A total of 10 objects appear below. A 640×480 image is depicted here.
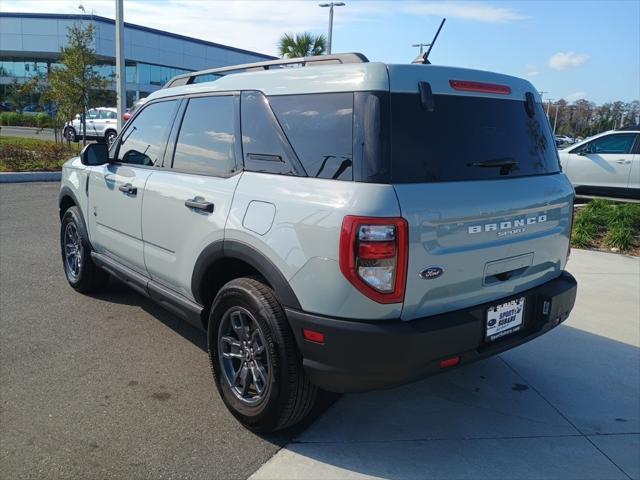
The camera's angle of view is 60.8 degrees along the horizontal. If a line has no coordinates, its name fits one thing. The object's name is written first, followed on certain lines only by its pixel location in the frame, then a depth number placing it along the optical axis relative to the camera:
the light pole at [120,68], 15.44
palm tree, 23.56
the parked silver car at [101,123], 25.19
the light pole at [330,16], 25.40
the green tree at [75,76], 16.81
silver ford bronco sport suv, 2.49
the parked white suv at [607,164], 11.82
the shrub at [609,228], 8.15
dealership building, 44.97
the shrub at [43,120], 30.00
